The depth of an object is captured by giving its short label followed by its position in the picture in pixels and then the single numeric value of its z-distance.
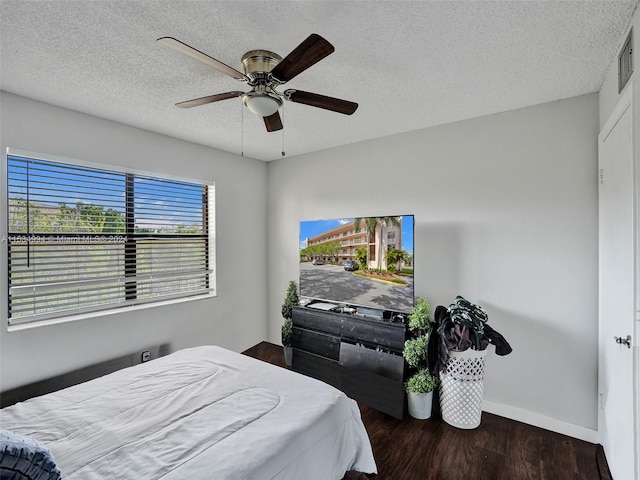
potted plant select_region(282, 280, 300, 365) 3.31
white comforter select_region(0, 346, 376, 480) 1.18
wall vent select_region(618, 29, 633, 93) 1.45
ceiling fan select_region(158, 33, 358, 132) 1.44
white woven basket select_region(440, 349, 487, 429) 2.29
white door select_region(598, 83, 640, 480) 1.45
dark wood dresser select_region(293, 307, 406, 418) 2.50
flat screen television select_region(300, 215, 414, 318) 2.62
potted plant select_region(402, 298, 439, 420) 2.40
